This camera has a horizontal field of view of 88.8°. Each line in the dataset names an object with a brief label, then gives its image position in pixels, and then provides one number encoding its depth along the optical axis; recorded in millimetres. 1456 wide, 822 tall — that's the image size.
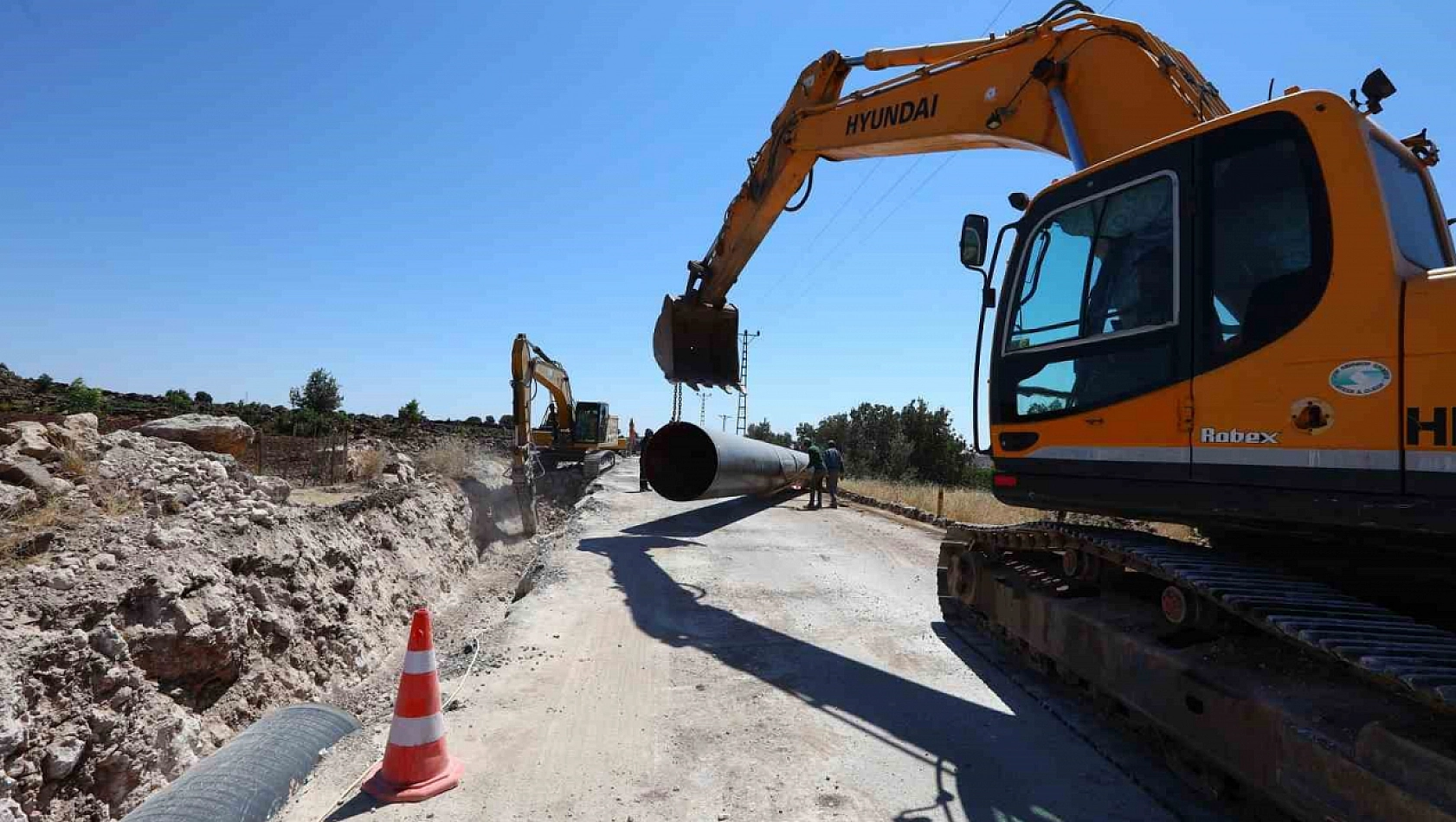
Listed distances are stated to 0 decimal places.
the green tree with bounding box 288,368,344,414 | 49812
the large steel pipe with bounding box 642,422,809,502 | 11266
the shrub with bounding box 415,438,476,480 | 16906
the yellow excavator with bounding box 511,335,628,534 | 17875
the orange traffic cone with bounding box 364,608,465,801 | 3186
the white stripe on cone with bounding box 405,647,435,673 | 3328
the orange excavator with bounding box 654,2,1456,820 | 2562
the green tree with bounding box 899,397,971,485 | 29188
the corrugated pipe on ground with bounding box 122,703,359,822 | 3324
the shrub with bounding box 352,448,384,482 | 15383
